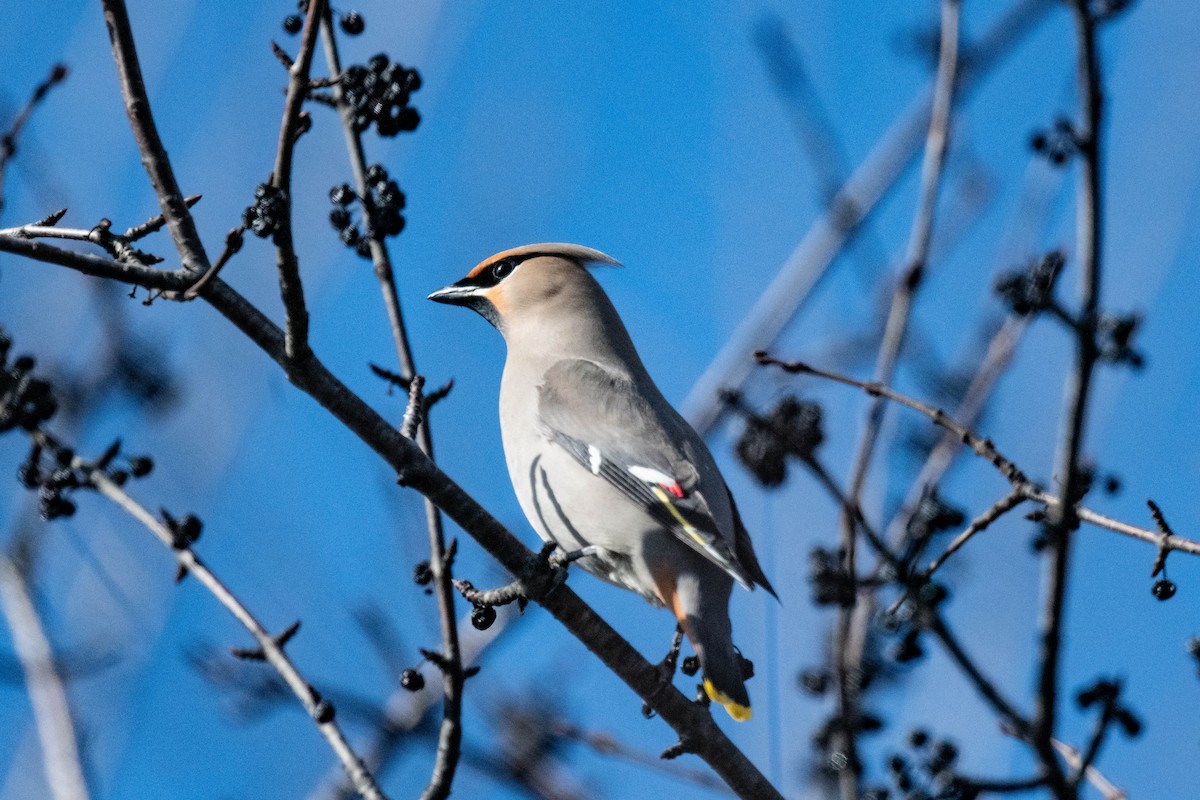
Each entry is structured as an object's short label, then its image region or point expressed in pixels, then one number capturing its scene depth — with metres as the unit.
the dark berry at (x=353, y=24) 6.71
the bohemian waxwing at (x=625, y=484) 7.01
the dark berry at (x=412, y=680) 5.94
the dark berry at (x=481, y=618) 6.41
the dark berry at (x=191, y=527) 5.55
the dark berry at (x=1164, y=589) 5.49
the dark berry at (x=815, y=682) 6.34
